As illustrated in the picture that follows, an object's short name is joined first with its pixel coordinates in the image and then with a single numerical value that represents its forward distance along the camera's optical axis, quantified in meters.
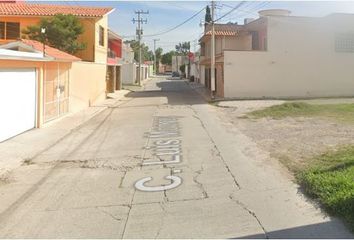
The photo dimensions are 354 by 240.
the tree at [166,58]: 142.12
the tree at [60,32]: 24.47
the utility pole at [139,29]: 61.66
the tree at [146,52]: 81.94
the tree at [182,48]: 131.60
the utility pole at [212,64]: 27.58
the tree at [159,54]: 140.00
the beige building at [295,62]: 27.69
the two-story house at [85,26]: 26.31
